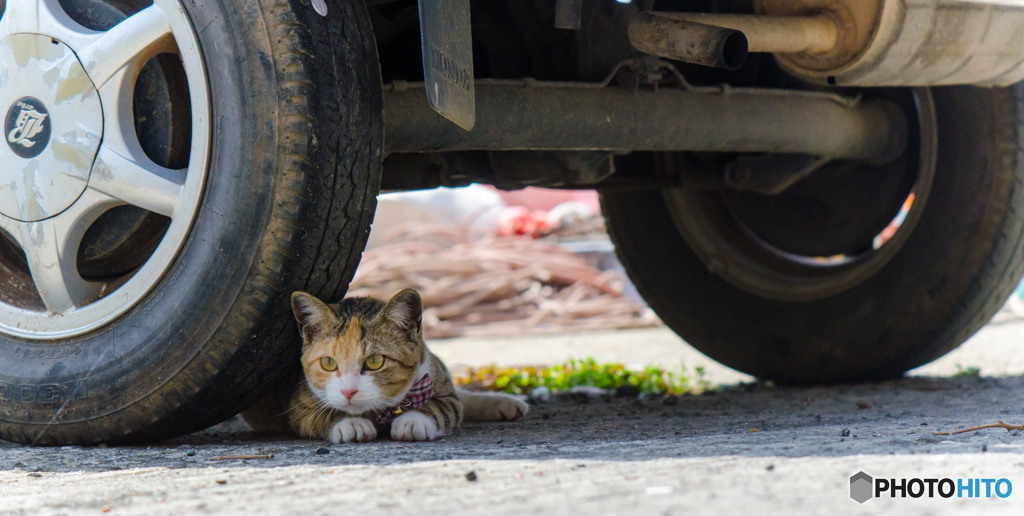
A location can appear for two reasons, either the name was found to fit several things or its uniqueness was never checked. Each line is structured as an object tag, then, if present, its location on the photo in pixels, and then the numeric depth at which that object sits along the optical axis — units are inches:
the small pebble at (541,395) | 144.1
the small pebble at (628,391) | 148.7
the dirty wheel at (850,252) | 121.4
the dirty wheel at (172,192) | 82.3
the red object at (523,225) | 380.8
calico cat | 95.1
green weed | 156.4
